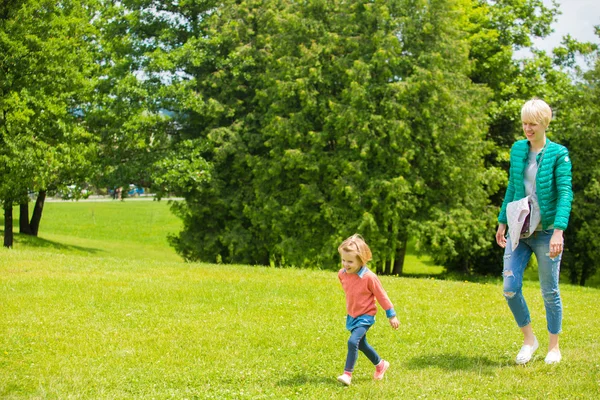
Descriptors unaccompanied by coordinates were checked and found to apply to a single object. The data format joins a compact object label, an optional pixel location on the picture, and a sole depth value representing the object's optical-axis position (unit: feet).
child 22.63
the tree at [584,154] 96.17
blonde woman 23.56
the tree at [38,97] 84.99
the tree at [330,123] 83.51
